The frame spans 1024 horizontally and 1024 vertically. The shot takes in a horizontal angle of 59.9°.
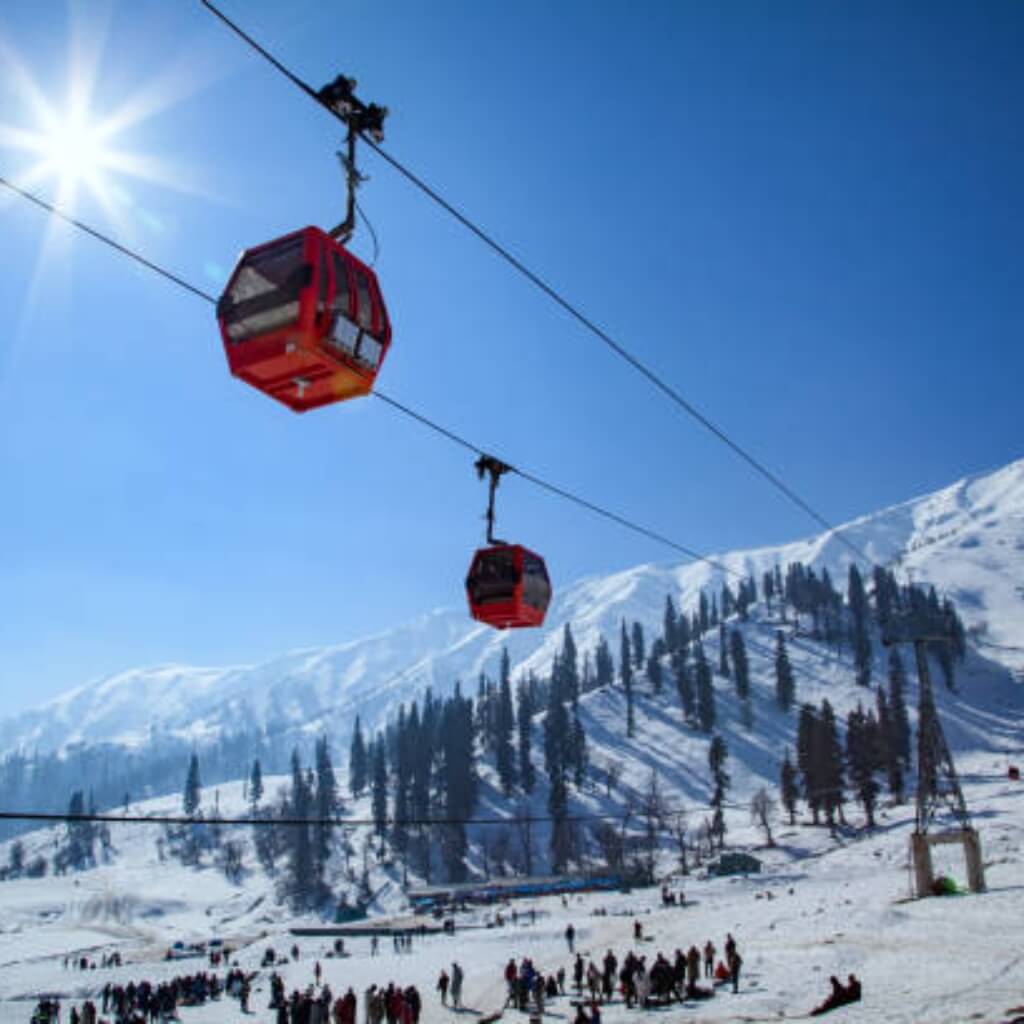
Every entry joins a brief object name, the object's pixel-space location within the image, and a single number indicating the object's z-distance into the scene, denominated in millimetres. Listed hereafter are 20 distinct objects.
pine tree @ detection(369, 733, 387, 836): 126188
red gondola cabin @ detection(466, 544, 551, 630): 16703
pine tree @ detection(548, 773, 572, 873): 95812
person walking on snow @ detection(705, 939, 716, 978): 30531
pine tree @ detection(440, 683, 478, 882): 106206
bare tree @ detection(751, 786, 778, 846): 91256
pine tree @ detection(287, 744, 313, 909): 104562
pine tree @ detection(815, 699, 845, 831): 88000
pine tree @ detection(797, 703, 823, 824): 91506
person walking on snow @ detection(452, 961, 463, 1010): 31906
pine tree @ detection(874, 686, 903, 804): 91438
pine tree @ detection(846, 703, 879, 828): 81312
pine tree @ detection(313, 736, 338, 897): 110481
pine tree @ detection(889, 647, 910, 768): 106000
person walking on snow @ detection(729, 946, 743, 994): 27656
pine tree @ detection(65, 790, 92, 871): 149125
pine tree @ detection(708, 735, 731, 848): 105700
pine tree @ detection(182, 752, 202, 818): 165375
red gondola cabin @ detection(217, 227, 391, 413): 9289
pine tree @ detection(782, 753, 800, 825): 95750
